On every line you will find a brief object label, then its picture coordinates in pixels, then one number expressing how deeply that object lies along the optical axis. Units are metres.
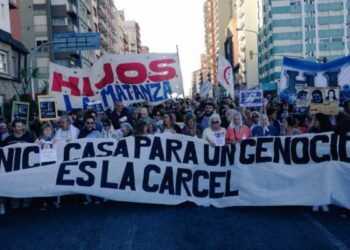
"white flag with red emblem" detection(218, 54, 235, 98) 16.69
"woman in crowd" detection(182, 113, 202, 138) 9.69
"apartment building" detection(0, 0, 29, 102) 30.60
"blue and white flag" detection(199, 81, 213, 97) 25.70
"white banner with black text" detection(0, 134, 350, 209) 8.28
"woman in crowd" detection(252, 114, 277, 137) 10.52
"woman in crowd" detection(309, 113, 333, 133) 9.66
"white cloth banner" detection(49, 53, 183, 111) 12.04
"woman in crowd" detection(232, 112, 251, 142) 9.45
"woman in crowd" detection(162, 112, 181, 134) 9.91
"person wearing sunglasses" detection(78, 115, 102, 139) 9.78
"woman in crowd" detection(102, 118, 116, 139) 10.15
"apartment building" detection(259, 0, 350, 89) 89.69
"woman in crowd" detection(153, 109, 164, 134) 10.99
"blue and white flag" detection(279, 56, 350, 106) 12.40
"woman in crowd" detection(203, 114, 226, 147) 9.08
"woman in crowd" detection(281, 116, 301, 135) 10.29
